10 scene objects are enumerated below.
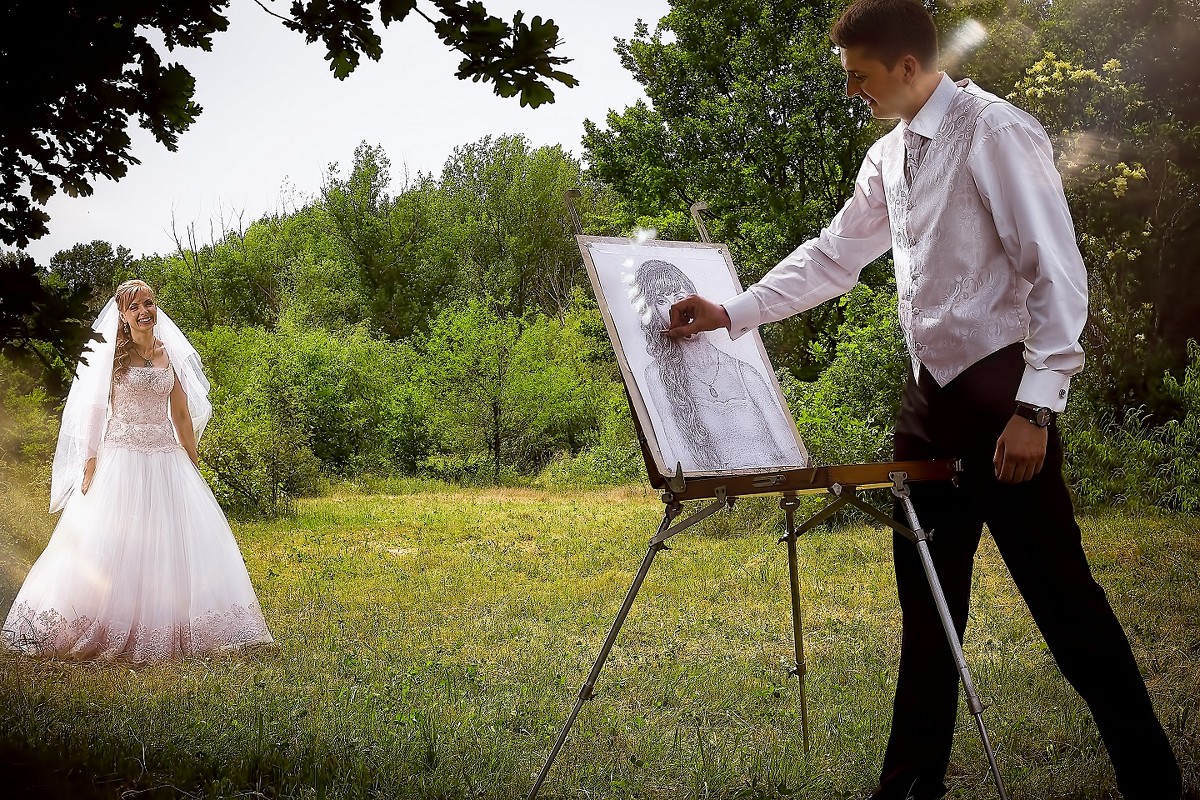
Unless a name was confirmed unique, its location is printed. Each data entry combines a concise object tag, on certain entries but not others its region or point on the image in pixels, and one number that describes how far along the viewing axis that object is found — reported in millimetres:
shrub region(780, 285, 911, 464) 9250
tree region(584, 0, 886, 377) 16047
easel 2324
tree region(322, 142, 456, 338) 31422
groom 2234
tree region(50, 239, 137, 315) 18797
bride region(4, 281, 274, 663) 4980
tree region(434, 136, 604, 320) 32531
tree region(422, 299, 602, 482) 19359
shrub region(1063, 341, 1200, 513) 8414
